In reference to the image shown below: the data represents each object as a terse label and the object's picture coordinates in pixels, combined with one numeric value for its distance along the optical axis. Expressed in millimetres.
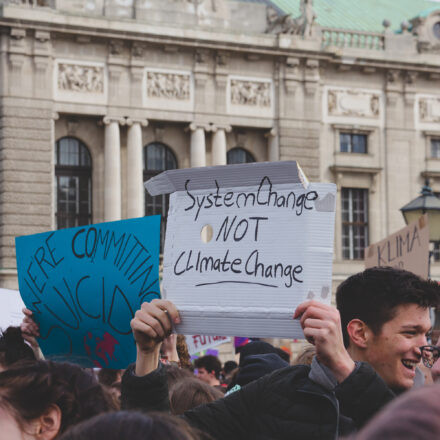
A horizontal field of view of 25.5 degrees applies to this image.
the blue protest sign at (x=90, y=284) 3992
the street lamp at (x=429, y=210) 12984
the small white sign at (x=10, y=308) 6055
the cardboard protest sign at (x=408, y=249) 7672
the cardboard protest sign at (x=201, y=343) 11359
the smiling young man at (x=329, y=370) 3078
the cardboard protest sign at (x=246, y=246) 3260
